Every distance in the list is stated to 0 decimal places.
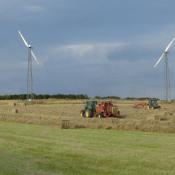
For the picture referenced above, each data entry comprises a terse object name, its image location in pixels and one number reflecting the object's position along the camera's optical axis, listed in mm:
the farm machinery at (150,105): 78412
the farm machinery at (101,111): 58072
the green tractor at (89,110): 59759
